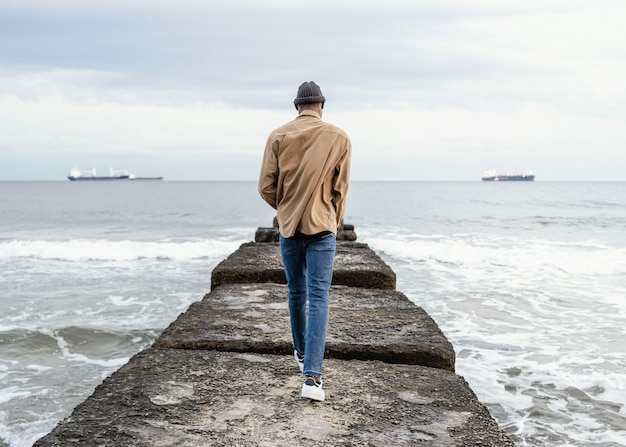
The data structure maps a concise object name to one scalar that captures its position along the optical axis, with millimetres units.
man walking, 2625
